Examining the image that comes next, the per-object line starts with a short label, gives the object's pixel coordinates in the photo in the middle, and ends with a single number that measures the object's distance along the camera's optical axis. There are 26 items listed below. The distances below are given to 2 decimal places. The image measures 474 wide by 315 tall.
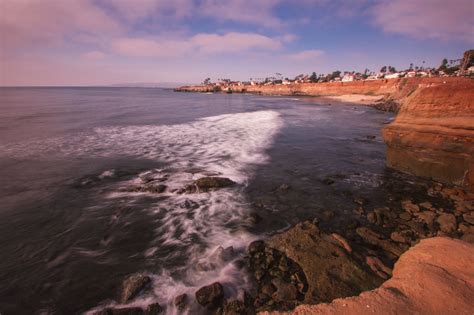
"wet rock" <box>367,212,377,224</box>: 6.02
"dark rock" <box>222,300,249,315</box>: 3.58
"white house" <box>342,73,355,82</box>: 140.12
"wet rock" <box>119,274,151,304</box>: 3.98
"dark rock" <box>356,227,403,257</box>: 4.80
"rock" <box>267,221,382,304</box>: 3.74
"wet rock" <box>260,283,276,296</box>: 3.88
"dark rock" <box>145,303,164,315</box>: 3.70
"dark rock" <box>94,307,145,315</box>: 3.69
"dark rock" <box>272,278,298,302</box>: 3.71
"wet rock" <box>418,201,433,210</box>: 6.58
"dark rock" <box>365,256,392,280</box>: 4.08
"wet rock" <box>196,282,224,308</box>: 3.82
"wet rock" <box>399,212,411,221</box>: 6.07
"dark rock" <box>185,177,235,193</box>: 8.17
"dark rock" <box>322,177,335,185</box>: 8.64
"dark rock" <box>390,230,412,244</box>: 5.09
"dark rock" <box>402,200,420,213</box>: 6.48
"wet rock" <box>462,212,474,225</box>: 5.82
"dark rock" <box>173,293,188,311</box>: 3.80
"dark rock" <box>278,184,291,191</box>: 8.13
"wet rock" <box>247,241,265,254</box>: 4.96
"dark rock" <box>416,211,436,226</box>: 5.84
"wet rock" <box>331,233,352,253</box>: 4.73
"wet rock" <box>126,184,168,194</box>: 7.98
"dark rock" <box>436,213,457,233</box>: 5.51
